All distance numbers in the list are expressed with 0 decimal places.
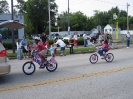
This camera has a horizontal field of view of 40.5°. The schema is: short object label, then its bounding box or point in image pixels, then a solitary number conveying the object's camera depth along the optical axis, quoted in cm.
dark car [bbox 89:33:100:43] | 2779
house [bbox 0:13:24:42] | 2687
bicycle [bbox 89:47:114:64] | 1065
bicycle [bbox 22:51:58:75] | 793
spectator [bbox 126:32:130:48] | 2006
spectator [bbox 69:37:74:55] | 1628
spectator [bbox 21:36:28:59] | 1405
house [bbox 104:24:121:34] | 7078
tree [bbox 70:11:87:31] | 6520
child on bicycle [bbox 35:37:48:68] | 806
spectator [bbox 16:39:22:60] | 1402
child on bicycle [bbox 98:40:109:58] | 1088
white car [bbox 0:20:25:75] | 675
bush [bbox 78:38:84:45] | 2426
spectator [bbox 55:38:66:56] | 1528
